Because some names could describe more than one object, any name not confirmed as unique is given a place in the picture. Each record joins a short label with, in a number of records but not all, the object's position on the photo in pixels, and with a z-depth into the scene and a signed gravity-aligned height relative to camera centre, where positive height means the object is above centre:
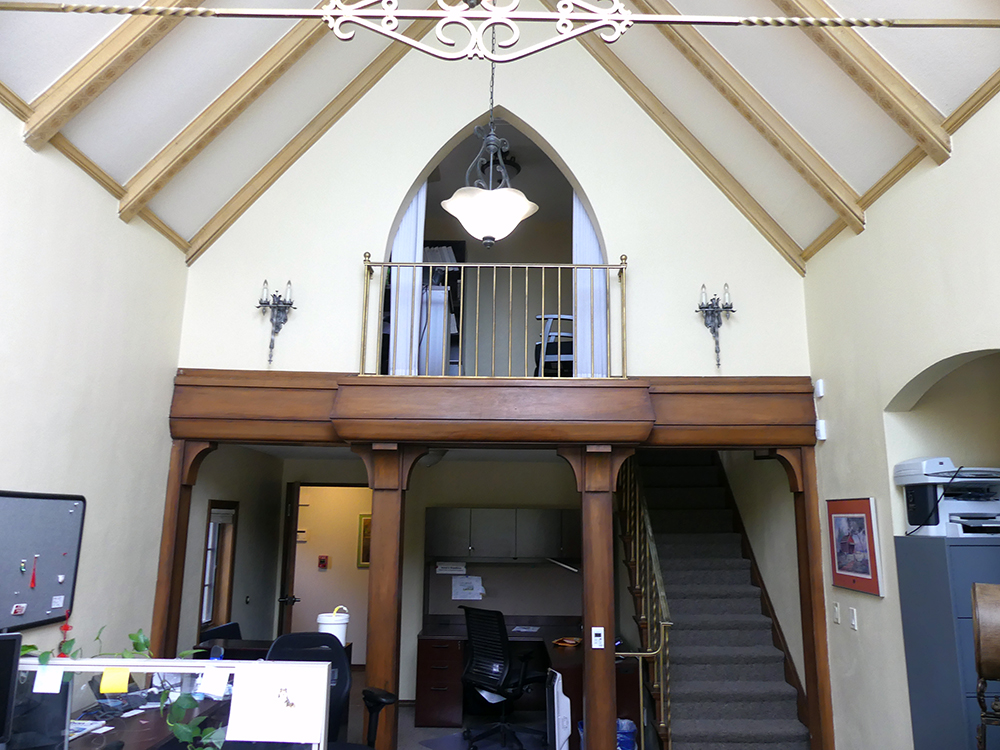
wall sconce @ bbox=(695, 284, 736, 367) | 5.12 +1.57
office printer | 3.66 +0.25
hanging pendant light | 3.88 +1.72
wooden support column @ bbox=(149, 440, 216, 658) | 4.88 -0.01
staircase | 5.22 -0.61
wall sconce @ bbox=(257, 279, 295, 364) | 5.14 +1.57
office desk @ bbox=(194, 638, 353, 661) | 5.04 -0.71
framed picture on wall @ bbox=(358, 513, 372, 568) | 9.39 +0.05
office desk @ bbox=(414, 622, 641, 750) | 6.55 -1.12
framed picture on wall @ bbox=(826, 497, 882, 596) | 4.25 +0.03
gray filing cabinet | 3.46 -0.40
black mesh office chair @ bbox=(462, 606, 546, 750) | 5.73 -0.93
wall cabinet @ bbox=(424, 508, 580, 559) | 7.45 +0.12
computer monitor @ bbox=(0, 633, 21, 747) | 2.46 -0.45
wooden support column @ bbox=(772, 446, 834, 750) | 4.74 -0.25
